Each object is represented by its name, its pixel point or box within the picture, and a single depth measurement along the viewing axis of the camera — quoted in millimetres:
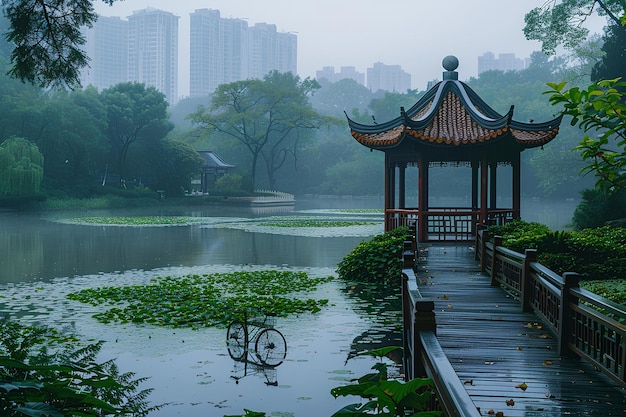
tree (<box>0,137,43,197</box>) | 40969
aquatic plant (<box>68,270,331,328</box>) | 10773
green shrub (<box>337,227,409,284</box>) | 14227
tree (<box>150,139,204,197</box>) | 58344
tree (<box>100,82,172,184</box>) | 56781
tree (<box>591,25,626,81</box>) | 29656
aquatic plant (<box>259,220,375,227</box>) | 33794
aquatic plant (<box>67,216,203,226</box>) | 34000
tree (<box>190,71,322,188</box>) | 63088
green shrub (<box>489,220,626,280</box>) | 13672
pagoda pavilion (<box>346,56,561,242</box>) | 16391
